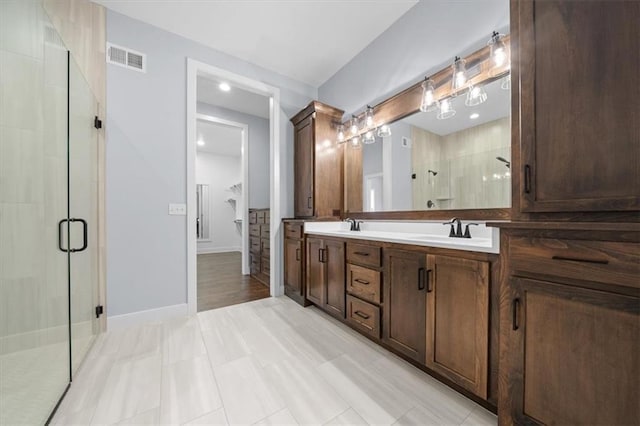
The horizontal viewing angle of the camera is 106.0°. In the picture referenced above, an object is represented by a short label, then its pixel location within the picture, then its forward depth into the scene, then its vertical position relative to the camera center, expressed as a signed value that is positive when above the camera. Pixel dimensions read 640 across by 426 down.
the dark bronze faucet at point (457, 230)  1.73 -0.13
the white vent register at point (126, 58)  2.25 +1.48
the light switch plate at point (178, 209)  2.49 +0.04
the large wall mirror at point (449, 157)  1.70 +0.47
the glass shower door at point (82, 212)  1.61 +0.00
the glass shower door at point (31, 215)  1.05 -0.01
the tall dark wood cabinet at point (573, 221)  0.81 -0.04
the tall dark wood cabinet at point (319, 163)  2.93 +0.62
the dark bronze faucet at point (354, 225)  2.74 -0.15
